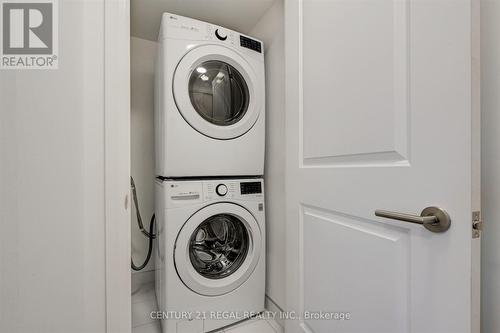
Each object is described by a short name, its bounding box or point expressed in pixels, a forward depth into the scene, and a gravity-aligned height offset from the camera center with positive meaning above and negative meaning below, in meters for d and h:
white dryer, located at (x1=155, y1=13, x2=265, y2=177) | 1.16 +0.40
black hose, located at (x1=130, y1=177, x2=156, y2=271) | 1.57 -0.47
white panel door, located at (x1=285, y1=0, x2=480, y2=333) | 0.47 +0.02
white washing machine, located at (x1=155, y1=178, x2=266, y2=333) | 1.13 -0.51
